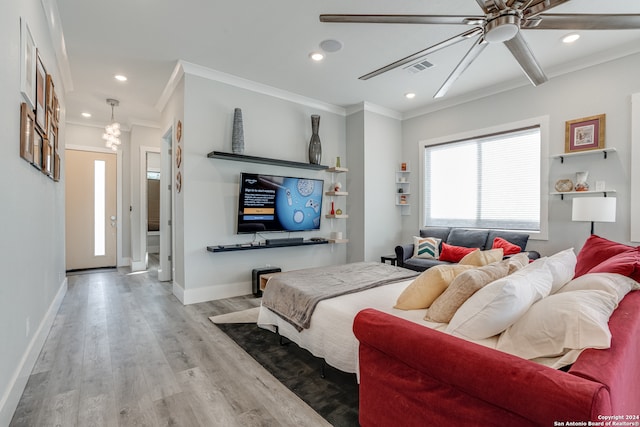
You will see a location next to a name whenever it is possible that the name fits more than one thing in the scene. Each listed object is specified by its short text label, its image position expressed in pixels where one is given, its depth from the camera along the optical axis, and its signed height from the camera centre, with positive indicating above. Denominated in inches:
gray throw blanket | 89.0 -24.5
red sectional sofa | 32.5 -21.3
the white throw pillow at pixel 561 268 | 66.1 -12.9
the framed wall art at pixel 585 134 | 140.3 +36.1
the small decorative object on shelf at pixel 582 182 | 143.1 +13.4
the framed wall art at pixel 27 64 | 76.8 +38.1
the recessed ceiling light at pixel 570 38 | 125.3 +71.0
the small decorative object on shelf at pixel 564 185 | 148.3 +12.4
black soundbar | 175.0 -18.7
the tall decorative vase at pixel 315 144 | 193.0 +40.6
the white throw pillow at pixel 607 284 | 53.2 -13.2
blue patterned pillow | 177.0 -22.0
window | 166.2 +17.4
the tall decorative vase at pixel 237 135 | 161.0 +38.3
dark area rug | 71.3 -46.2
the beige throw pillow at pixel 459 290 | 63.9 -16.9
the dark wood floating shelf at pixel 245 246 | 156.4 -20.4
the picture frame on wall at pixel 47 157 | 103.1 +17.5
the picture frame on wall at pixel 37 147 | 89.3 +18.3
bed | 73.4 -29.3
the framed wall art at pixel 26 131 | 76.6 +19.6
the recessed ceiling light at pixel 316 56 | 140.6 +70.8
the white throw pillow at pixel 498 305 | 52.0 -16.4
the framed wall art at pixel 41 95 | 94.4 +36.2
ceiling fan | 70.3 +46.2
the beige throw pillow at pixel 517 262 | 74.5 -13.0
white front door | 235.3 -1.2
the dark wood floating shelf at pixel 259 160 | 155.4 +26.6
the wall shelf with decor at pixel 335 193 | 201.0 +10.6
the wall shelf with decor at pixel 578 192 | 137.8 +8.6
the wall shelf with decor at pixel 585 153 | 136.9 +26.9
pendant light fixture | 185.3 +44.2
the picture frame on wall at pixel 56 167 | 127.0 +17.2
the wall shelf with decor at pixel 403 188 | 221.3 +15.6
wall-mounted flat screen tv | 166.6 +3.2
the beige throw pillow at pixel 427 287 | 74.7 -19.0
